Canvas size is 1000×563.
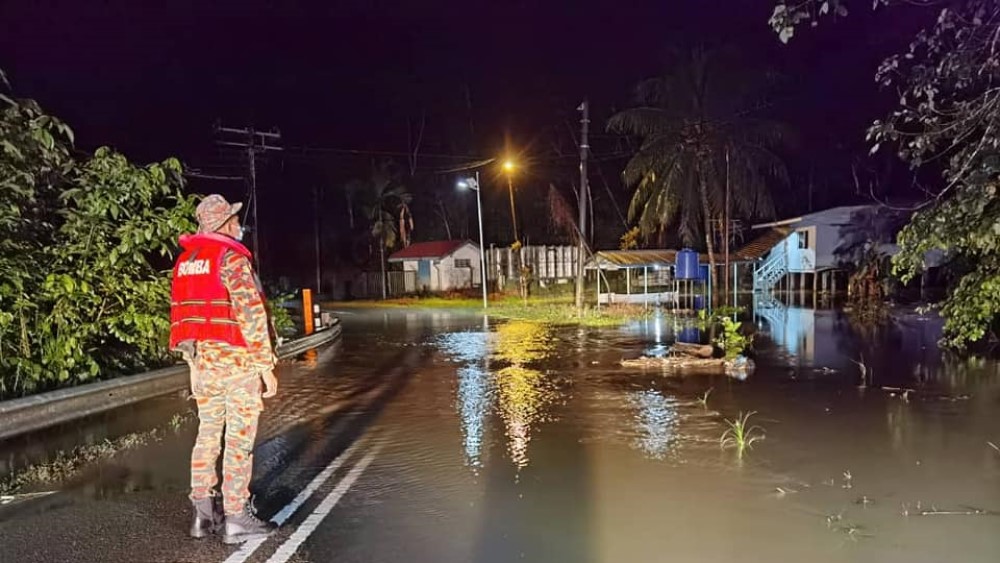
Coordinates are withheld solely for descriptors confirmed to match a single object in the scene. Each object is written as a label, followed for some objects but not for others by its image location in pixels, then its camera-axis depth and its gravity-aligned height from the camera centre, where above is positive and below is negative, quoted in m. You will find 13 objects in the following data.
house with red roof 40.62 +0.36
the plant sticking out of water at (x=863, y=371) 10.11 -1.73
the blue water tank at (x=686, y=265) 25.64 +0.06
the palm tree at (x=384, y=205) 44.69 +4.45
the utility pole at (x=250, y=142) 27.11 +5.29
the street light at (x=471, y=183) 31.08 +3.98
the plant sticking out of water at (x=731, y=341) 12.08 -1.32
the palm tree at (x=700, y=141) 26.06 +4.81
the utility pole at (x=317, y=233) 44.31 +2.87
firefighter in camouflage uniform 4.29 -0.44
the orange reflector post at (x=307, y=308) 18.36 -0.84
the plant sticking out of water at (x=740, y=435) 6.73 -1.71
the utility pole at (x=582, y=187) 23.39 +2.85
